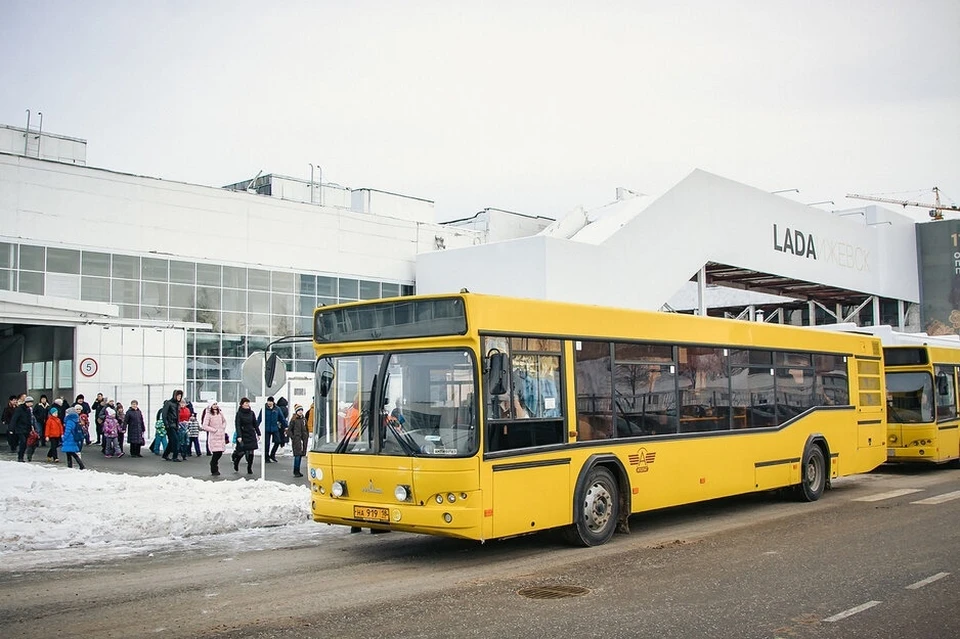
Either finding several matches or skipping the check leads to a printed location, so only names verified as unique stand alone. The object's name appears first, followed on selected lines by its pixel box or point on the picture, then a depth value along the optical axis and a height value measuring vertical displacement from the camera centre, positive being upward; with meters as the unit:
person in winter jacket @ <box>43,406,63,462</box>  24.11 -0.53
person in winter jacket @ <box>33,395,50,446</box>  27.02 -0.06
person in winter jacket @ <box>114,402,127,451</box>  26.39 -0.32
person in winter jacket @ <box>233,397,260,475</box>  20.19 -0.47
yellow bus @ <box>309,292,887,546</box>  9.73 -0.14
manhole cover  8.32 -1.66
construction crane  117.94 +24.23
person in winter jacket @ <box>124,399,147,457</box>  26.23 -0.48
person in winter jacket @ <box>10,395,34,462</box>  24.03 -0.30
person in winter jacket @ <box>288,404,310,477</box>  21.01 -0.61
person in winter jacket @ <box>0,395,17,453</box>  24.98 -0.18
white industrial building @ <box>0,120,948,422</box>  32.91 +6.01
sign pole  17.50 +0.46
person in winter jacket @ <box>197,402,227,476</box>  20.66 -0.51
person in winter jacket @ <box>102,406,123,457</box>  25.64 -0.53
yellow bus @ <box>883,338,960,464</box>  20.17 -0.18
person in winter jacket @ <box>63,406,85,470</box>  21.69 -0.57
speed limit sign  30.05 +1.40
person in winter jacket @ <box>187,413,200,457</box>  26.38 -0.59
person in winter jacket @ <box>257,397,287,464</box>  23.56 -0.41
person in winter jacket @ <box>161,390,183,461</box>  24.72 -0.34
